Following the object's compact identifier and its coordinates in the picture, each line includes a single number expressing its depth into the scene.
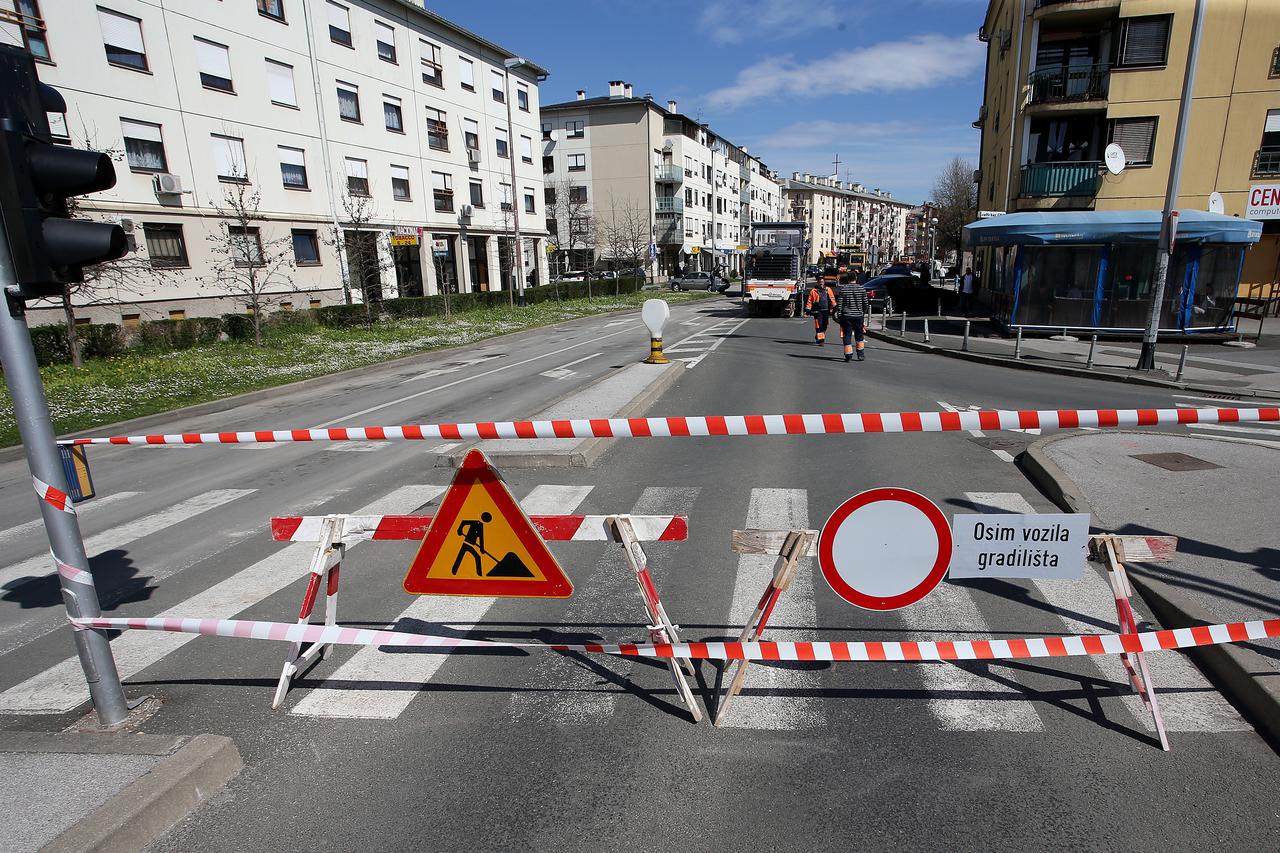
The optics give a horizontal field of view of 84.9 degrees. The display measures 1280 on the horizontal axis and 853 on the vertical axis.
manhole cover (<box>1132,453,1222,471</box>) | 7.11
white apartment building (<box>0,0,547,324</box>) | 20.69
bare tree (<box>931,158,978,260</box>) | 52.97
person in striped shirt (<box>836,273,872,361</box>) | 15.71
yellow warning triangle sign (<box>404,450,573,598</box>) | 3.51
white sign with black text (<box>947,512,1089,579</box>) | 3.43
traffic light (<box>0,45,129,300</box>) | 2.88
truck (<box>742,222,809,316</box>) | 29.77
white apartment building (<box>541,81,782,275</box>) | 61.03
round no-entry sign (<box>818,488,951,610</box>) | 3.32
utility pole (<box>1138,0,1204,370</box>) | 13.12
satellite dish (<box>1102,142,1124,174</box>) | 22.48
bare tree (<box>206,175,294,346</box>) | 23.47
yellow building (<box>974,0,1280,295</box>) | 23.41
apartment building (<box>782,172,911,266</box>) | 121.94
